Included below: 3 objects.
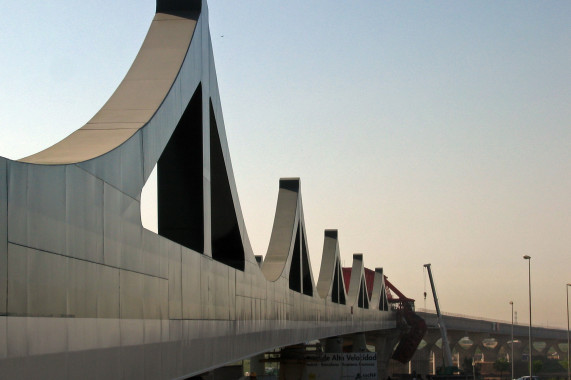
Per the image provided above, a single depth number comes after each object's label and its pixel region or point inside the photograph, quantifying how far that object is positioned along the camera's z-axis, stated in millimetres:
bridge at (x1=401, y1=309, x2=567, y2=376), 115938
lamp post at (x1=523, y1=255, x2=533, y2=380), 55369
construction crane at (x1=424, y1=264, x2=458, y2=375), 74312
